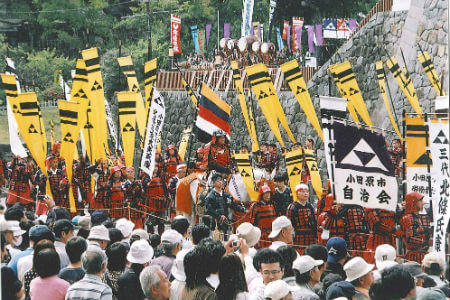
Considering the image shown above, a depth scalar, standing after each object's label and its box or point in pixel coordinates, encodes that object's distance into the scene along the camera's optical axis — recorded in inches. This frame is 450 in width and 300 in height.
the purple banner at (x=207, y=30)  1434.5
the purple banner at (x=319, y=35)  1194.6
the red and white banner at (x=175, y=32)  1310.3
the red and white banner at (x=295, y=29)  1237.1
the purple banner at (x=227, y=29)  1385.3
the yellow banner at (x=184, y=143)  797.5
